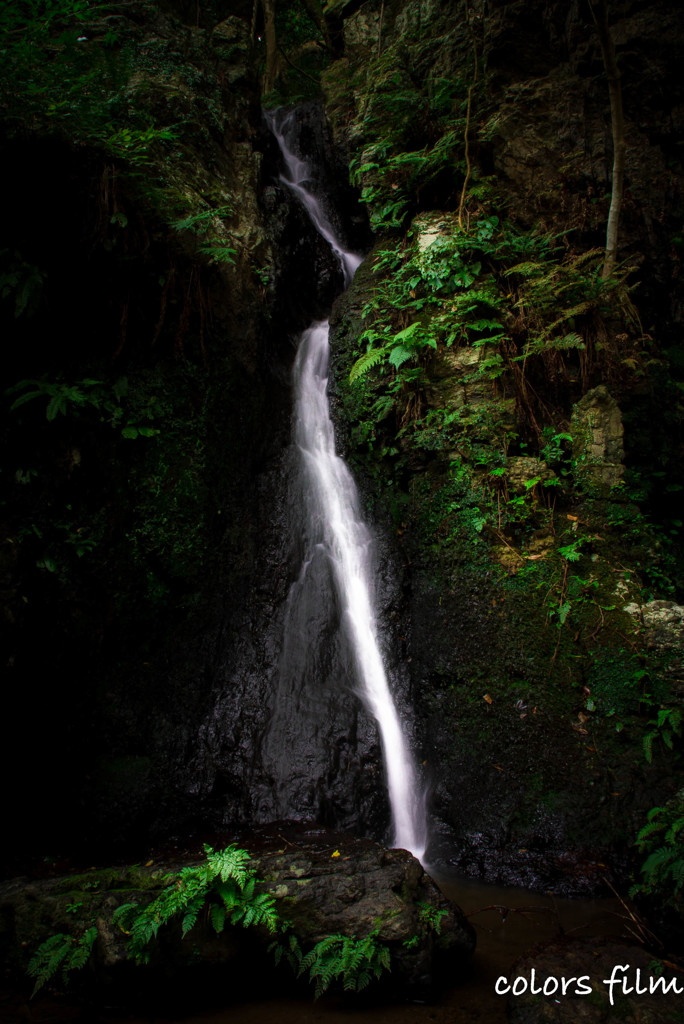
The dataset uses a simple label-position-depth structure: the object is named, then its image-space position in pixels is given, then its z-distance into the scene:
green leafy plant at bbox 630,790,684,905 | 3.29
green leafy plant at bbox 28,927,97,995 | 2.76
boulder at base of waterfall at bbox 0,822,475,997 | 2.80
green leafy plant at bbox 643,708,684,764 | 4.31
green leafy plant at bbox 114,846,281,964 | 2.79
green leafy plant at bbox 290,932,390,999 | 2.72
